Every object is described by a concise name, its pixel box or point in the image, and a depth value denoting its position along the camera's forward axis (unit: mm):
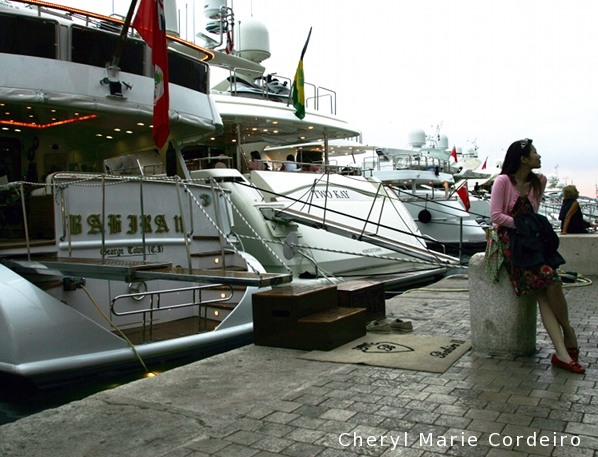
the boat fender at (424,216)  24453
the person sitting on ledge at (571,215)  11523
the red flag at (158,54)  8617
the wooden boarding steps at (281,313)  5660
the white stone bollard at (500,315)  4910
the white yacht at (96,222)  6312
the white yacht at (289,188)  12711
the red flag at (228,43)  20141
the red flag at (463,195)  27109
